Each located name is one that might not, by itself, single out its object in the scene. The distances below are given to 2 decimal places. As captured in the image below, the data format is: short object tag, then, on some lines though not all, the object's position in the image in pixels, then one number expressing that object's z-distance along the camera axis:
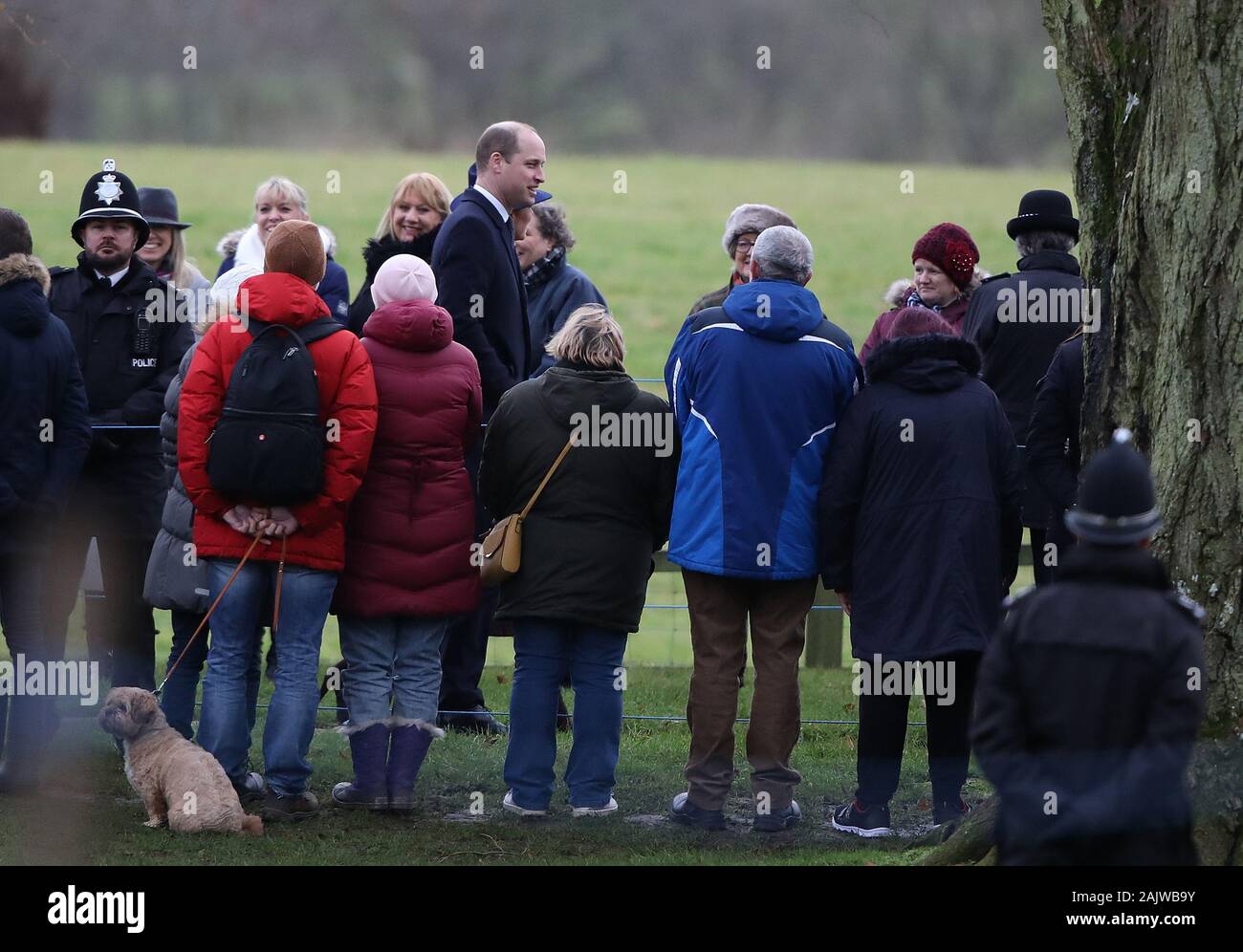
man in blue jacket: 12.45
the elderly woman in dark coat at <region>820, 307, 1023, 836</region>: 12.25
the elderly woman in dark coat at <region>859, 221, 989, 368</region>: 15.34
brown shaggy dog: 11.65
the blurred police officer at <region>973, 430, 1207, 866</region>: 7.23
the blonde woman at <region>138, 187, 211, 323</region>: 16.11
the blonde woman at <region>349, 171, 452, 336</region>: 15.95
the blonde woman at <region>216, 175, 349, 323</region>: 16.81
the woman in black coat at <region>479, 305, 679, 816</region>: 12.57
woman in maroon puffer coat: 12.49
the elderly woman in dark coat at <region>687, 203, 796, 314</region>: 14.75
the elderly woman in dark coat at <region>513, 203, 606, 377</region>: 16.59
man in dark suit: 14.58
